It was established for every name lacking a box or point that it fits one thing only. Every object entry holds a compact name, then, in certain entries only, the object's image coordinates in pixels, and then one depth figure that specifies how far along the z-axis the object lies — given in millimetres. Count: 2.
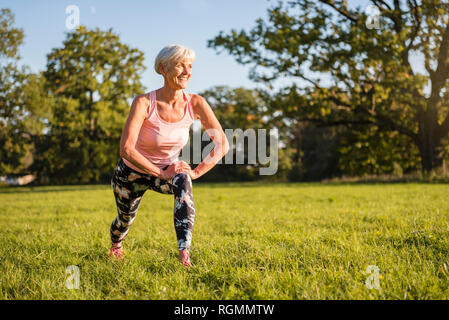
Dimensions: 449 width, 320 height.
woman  2916
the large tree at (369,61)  16578
